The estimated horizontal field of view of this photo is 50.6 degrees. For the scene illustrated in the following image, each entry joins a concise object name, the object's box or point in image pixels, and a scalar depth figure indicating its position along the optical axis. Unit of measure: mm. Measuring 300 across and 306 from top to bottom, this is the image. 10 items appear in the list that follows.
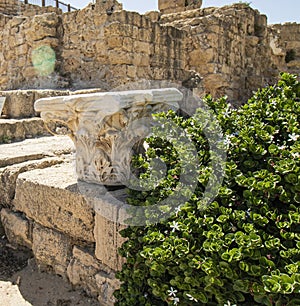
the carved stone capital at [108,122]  2091
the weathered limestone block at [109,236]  2031
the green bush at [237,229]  1265
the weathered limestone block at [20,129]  4312
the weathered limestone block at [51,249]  2475
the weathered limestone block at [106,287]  2079
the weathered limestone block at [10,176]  2930
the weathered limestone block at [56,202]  2291
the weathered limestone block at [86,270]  2219
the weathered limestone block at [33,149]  3267
